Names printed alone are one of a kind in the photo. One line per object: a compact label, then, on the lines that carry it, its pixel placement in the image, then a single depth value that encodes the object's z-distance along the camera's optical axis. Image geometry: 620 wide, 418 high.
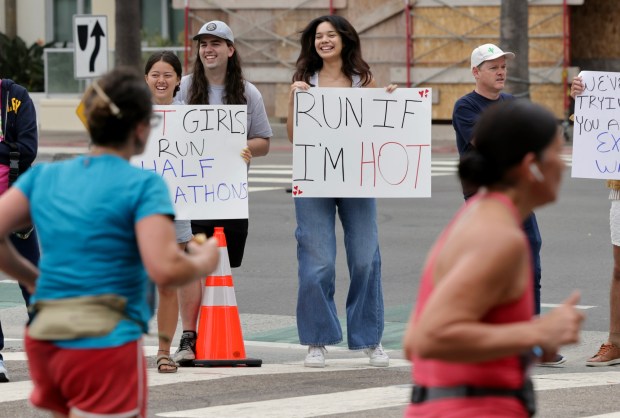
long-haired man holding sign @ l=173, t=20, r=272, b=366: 17.33
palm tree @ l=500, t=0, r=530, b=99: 55.72
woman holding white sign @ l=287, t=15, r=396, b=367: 17.16
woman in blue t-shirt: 8.22
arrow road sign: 48.59
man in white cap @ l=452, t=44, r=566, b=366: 16.91
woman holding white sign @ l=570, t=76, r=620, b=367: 17.25
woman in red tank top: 6.75
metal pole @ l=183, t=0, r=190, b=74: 68.12
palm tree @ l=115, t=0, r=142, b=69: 54.59
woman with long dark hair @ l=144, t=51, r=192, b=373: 16.56
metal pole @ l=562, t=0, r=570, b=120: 61.28
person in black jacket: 16.41
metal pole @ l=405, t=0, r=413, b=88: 64.31
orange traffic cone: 17.14
